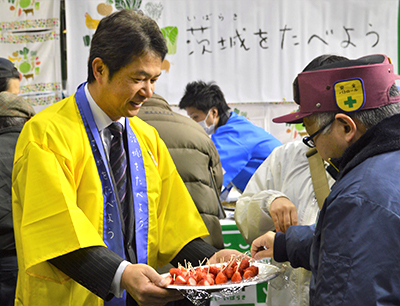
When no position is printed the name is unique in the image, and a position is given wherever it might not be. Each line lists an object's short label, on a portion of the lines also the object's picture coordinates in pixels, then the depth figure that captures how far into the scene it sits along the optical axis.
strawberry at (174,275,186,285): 1.42
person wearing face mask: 3.65
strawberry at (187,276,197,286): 1.40
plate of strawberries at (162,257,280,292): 1.35
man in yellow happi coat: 1.34
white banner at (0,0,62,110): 4.56
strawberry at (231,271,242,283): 1.50
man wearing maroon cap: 0.87
